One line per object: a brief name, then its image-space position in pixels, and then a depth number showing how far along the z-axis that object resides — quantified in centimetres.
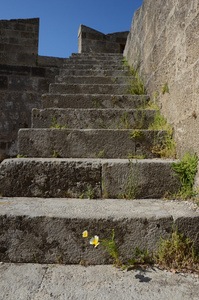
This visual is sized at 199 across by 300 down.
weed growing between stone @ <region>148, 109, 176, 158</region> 202
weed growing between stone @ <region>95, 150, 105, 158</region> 208
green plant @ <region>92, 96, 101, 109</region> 293
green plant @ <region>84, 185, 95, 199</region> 168
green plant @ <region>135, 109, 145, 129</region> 242
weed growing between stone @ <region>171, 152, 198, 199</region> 160
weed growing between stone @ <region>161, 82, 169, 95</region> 224
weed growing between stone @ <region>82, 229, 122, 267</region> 122
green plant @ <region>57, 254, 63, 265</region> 127
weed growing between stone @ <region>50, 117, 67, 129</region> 244
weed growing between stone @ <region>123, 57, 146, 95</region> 323
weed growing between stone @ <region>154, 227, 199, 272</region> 119
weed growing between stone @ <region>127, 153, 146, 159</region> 207
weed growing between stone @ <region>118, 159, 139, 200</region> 167
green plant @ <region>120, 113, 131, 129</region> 242
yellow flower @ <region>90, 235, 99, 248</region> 120
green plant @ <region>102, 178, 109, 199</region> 169
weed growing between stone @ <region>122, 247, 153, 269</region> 123
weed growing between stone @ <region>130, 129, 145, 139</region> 211
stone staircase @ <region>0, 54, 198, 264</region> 127
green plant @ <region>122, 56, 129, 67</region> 481
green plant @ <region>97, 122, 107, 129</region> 249
